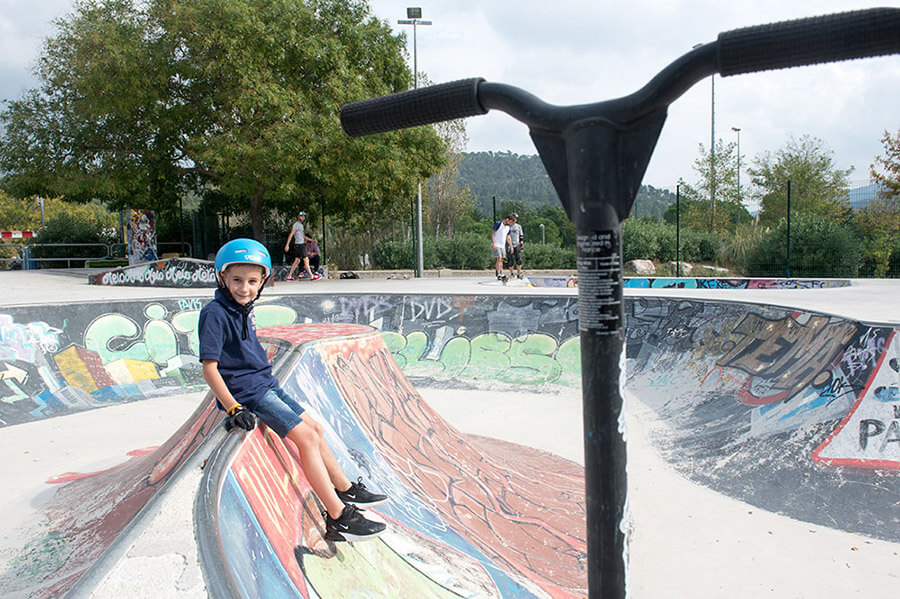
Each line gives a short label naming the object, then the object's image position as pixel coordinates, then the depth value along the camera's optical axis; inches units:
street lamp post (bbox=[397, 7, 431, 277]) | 793.6
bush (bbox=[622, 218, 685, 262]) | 996.6
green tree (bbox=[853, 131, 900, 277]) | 833.7
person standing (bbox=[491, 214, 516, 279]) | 602.5
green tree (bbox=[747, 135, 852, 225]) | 1327.5
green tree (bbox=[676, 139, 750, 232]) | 1344.7
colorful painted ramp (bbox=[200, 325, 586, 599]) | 93.7
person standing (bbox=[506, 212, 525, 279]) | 636.1
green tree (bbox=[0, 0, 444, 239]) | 663.8
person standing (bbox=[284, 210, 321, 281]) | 664.4
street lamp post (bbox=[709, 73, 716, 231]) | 1337.4
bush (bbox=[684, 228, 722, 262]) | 1026.7
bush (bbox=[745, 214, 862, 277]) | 724.7
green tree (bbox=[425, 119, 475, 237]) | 1450.5
